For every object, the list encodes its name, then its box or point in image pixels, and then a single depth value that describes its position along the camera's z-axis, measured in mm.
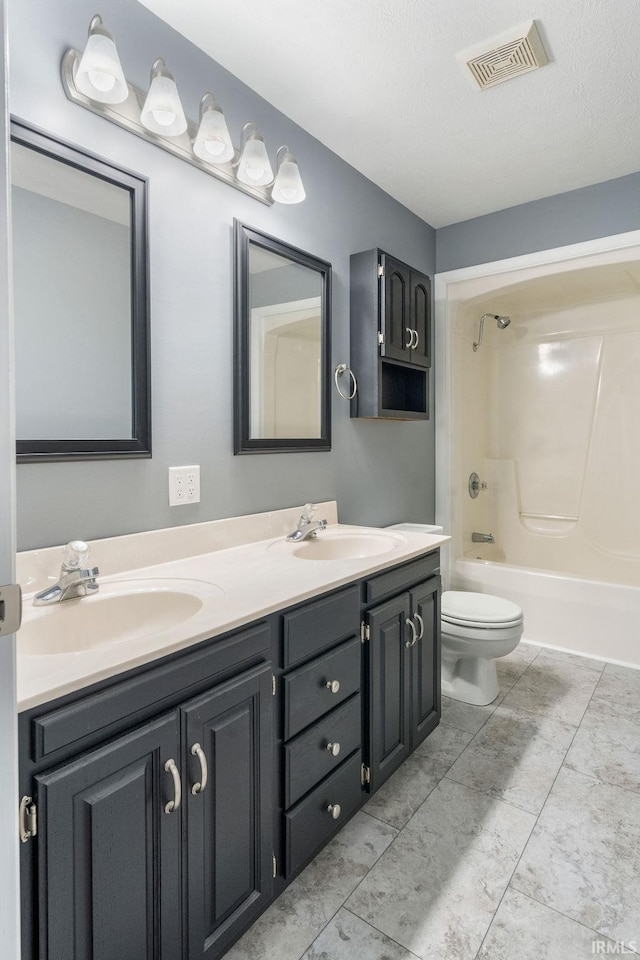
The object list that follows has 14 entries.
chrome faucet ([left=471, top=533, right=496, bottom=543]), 3678
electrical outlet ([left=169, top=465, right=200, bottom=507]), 1644
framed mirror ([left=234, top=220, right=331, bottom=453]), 1858
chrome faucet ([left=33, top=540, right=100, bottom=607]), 1201
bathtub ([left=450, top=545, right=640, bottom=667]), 2715
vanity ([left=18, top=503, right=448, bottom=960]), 830
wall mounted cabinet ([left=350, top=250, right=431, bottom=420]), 2342
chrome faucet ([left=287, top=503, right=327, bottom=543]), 1946
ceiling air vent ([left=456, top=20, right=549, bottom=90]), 1682
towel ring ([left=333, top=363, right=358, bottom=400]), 2359
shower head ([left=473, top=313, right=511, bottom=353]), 3642
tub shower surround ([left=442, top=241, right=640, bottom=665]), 2961
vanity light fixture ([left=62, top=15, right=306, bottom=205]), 1321
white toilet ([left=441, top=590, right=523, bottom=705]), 2211
